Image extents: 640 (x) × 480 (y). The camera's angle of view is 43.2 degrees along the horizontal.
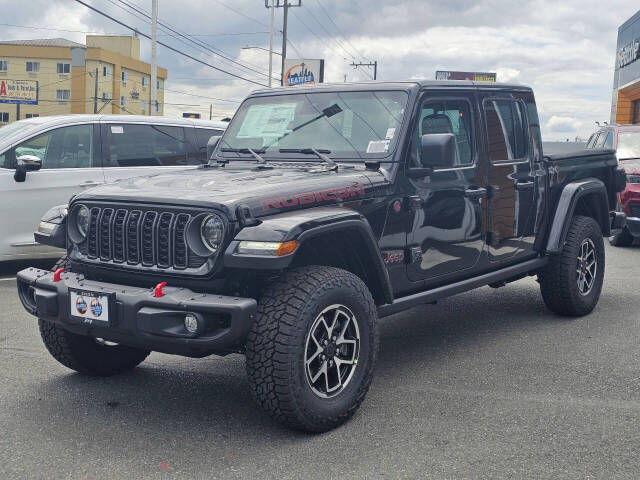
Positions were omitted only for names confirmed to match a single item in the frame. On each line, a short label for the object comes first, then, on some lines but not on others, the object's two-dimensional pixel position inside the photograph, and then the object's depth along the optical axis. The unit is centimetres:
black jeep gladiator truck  384
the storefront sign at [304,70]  5741
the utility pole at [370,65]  8106
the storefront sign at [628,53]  3421
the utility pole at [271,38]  4869
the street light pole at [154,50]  3098
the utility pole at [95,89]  6952
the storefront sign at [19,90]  7438
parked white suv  827
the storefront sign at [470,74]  7800
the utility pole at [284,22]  4831
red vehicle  1089
